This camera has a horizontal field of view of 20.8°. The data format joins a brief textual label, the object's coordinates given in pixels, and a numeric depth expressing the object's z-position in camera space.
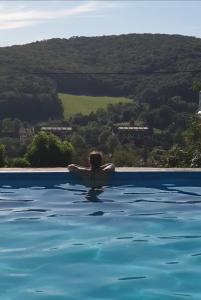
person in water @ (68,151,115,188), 6.58
